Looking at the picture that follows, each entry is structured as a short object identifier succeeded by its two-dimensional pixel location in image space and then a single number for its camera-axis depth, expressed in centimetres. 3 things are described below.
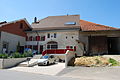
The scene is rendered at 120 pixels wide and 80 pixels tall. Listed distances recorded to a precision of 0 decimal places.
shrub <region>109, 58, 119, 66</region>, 1485
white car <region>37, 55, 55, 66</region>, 1739
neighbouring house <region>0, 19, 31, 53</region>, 2302
